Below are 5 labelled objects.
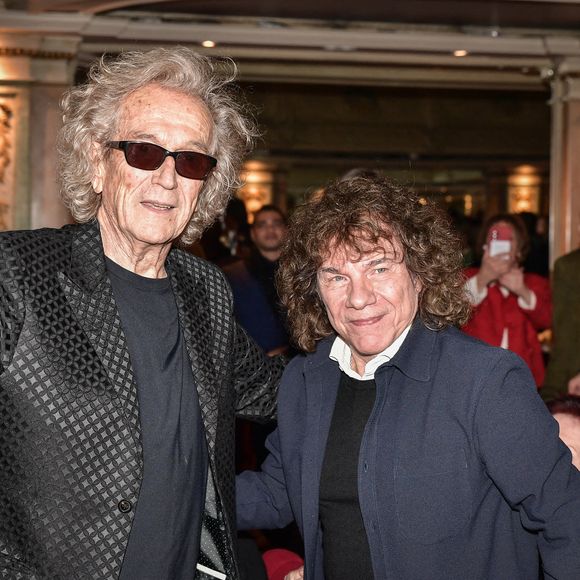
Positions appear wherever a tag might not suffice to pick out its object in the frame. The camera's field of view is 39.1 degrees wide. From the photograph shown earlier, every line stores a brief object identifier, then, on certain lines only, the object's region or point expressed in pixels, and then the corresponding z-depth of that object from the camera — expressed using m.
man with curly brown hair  1.76
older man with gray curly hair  1.68
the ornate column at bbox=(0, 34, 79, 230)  7.77
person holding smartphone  4.71
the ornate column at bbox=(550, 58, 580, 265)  8.59
